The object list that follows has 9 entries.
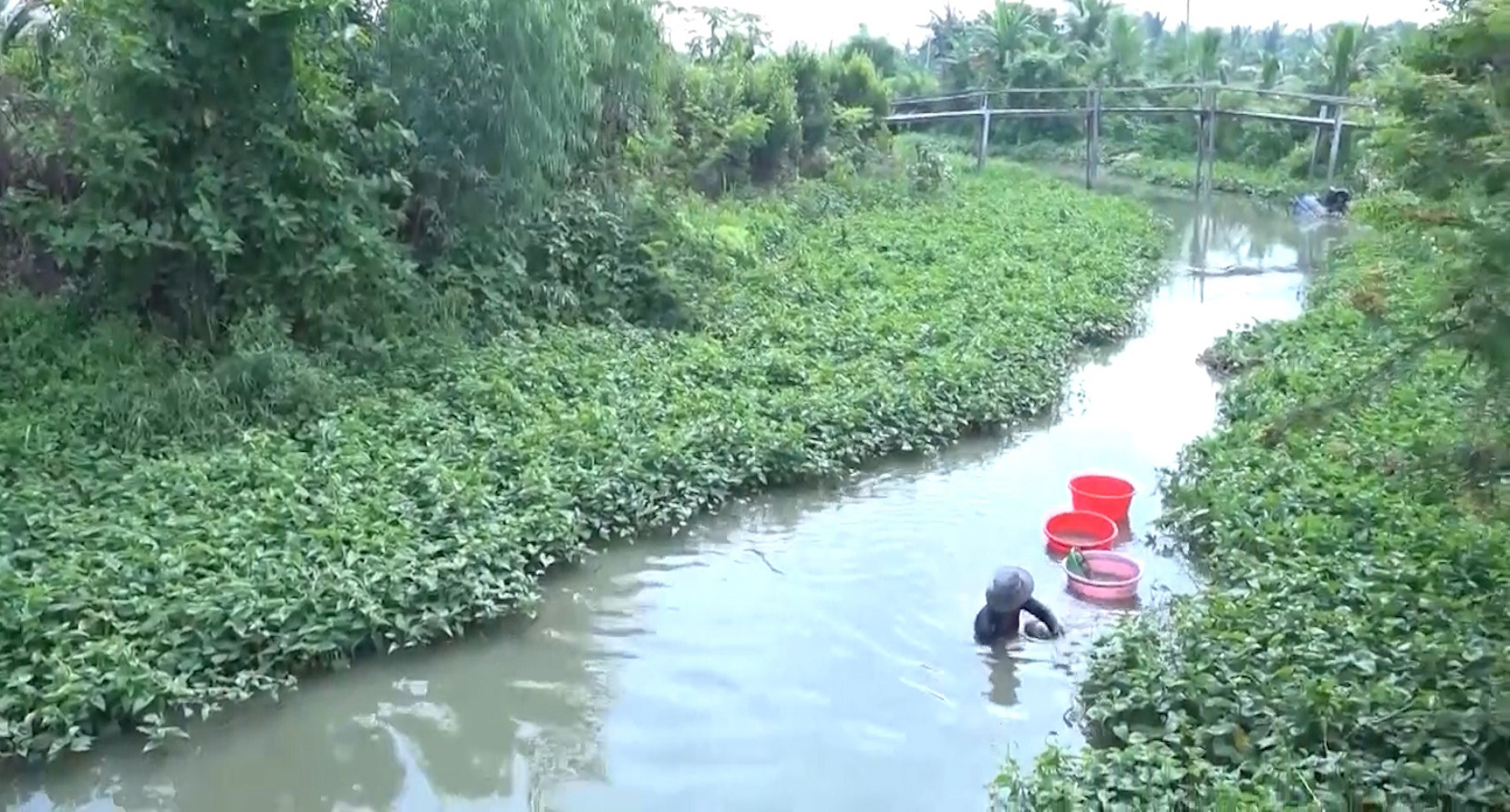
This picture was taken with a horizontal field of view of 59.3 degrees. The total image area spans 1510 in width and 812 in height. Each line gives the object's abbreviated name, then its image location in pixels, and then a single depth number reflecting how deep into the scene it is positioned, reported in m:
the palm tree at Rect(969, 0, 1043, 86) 26.45
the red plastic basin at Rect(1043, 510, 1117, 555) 6.82
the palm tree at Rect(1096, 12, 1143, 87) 25.92
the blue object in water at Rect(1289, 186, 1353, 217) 19.80
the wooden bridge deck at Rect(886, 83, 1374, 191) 19.81
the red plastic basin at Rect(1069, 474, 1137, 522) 7.15
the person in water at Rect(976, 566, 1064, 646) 5.68
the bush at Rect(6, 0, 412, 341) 7.67
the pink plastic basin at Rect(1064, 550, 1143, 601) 6.27
